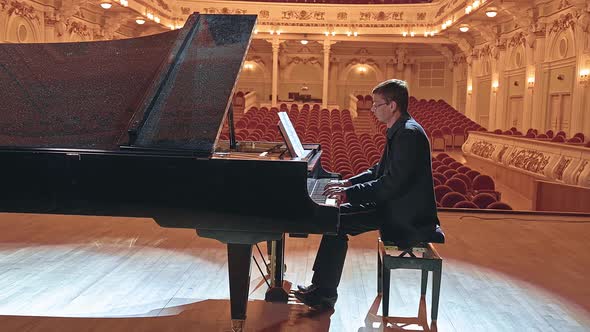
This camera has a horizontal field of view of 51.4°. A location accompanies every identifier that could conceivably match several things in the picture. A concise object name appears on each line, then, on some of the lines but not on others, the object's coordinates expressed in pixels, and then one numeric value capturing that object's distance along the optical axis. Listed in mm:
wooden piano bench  3232
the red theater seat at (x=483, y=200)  6395
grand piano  2895
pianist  3105
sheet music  3268
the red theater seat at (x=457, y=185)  7078
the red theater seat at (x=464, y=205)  6293
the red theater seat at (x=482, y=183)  7504
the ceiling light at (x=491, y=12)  14633
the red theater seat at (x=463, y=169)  8102
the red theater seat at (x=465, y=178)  7422
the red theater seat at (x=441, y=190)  6613
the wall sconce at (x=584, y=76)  12456
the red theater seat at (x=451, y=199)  6426
